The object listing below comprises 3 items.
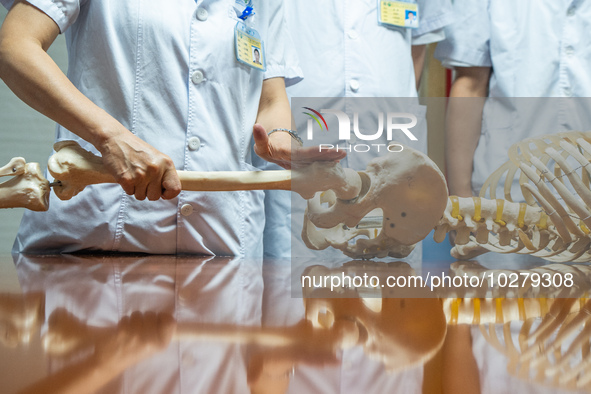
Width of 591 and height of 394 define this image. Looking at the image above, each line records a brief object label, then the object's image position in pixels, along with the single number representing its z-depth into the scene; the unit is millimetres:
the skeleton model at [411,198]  3886
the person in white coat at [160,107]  4092
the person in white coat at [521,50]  4426
